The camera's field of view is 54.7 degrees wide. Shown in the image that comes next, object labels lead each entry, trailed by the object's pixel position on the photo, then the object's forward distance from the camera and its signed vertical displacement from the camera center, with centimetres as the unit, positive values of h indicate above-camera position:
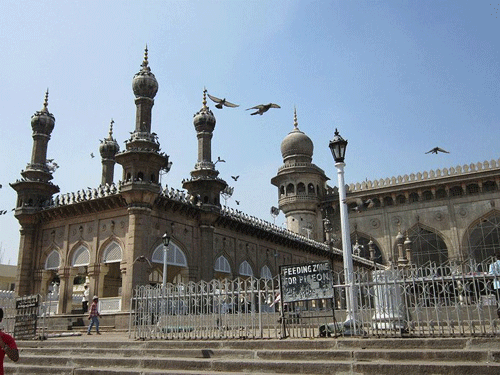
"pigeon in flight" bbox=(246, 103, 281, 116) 1612 +683
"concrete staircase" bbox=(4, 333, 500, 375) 669 -63
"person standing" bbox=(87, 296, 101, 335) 1557 +25
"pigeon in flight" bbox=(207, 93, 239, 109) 1708 +745
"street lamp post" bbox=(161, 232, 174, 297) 1620 +254
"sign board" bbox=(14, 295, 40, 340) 1238 +12
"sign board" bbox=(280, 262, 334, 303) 880 +64
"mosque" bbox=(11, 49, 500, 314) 1897 +423
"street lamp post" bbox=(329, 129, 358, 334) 852 +153
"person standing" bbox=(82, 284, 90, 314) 1941 +78
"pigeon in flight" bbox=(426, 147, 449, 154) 2651 +875
